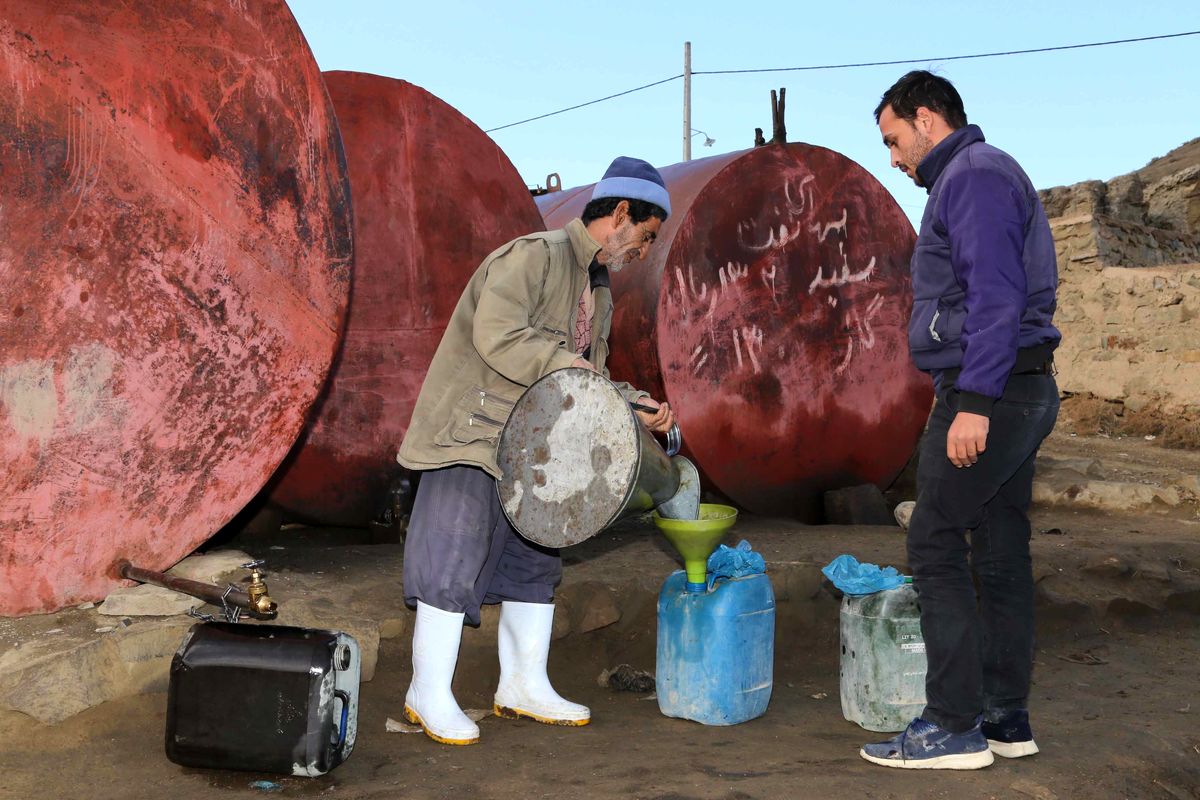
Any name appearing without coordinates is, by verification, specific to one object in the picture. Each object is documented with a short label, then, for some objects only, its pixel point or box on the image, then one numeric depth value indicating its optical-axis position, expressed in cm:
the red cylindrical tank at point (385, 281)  482
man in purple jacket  260
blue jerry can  333
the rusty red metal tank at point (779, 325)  562
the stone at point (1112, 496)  638
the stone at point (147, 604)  337
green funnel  318
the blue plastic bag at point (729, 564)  338
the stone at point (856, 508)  602
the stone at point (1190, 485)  651
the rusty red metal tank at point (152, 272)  330
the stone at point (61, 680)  298
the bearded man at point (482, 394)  295
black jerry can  274
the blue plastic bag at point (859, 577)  328
